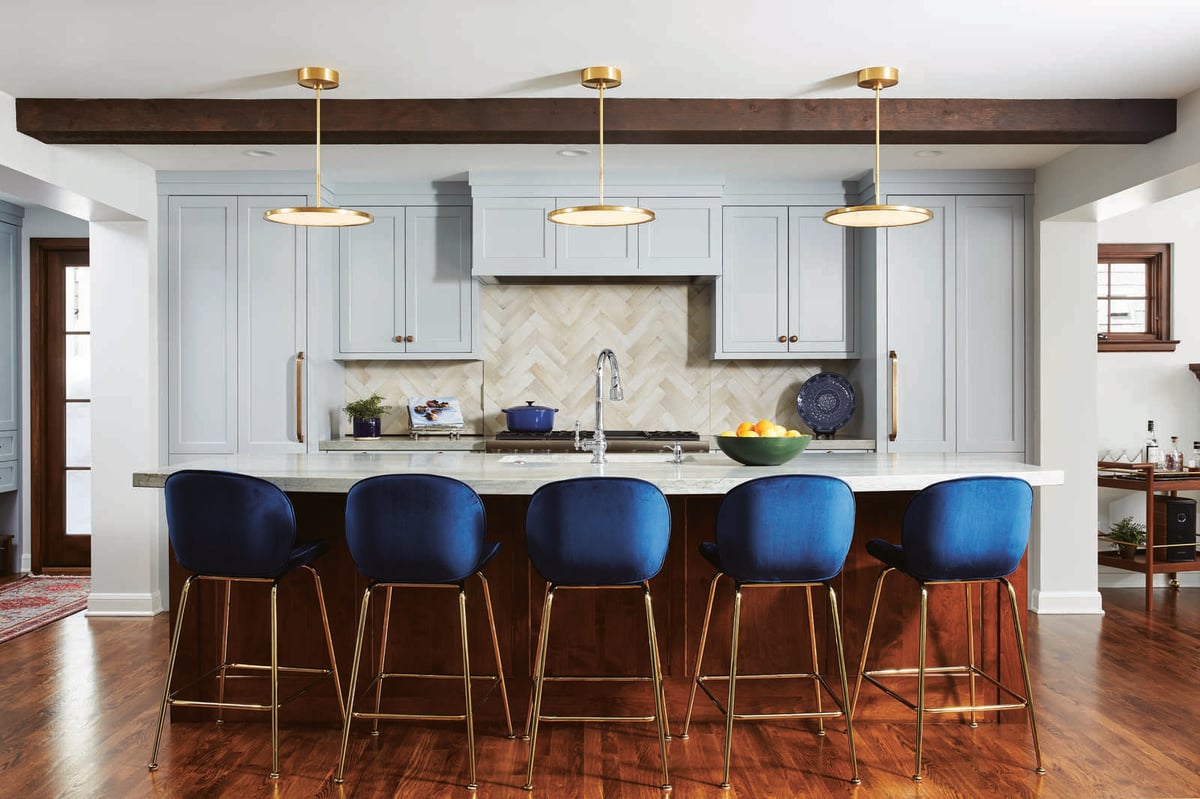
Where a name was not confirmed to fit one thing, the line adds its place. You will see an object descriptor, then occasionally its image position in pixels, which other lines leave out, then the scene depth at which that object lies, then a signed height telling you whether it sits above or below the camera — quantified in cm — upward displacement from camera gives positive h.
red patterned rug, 501 -122
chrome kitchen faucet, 360 +0
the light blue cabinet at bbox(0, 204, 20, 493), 636 +28
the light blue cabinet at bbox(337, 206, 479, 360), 553 +64
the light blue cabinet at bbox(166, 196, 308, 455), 529 +40
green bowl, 339 -19
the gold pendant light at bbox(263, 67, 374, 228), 361 +70
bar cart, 536 -55
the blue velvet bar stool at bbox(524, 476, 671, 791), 282 -42
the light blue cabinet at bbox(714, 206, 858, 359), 552 +65
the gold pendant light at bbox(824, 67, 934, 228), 353 +69
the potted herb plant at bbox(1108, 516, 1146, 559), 571 -87
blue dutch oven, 555 -14
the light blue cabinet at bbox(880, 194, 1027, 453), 536 +31
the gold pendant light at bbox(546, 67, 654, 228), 356 +69
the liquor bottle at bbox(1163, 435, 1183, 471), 568 -40
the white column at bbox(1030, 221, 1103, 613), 527 +3
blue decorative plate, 566 -5
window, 600 +62
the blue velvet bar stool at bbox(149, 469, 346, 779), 296 -42
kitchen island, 340 -80
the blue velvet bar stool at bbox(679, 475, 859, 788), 288 -43
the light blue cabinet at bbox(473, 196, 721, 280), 535 +87
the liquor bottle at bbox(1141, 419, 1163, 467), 575 -36
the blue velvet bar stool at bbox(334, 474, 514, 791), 286 -42
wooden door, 650 -6
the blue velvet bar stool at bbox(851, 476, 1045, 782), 297 -44
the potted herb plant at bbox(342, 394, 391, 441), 558 -13
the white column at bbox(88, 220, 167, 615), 520 -11
